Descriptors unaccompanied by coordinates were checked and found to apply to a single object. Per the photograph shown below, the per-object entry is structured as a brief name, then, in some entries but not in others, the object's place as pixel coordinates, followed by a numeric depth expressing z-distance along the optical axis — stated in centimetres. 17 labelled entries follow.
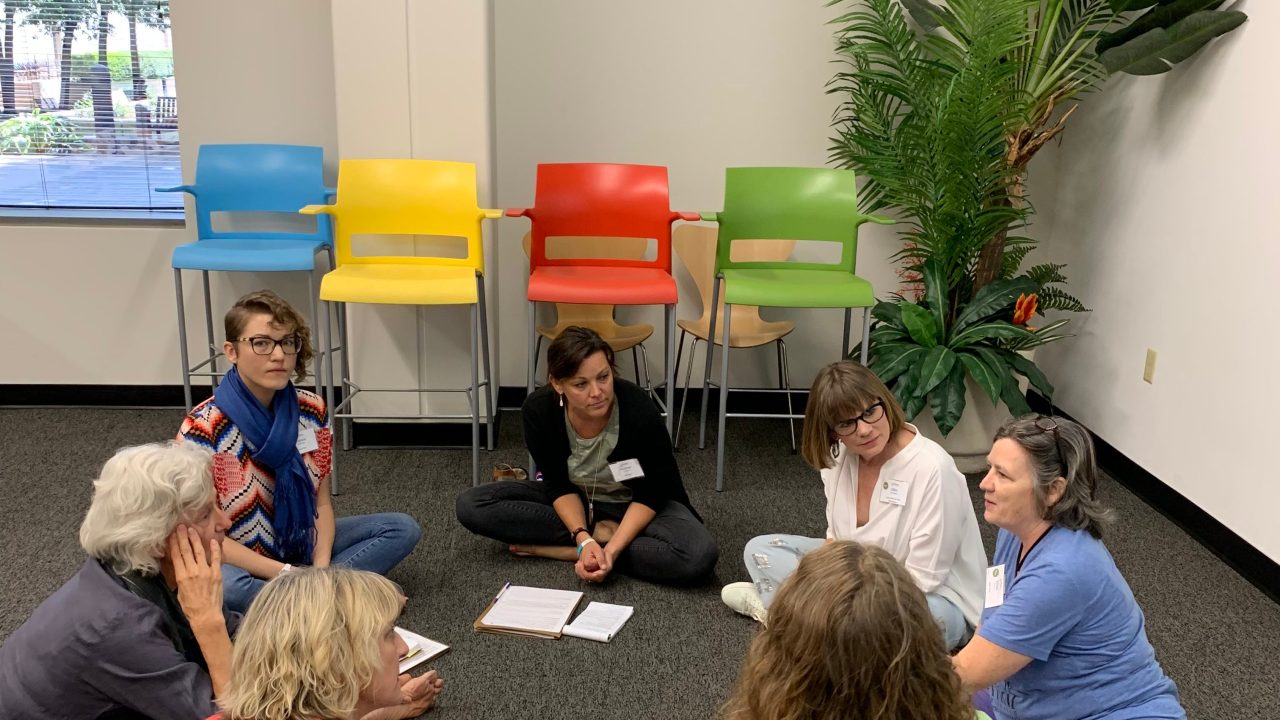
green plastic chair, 366
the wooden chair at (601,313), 412
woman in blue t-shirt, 161
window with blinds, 405
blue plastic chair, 386
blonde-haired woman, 125
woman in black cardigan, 269
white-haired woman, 153
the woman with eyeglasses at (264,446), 232
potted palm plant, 338
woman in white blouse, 216
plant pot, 369
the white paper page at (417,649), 232
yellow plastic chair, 352
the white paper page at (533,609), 251
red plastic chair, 369
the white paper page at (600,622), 247
